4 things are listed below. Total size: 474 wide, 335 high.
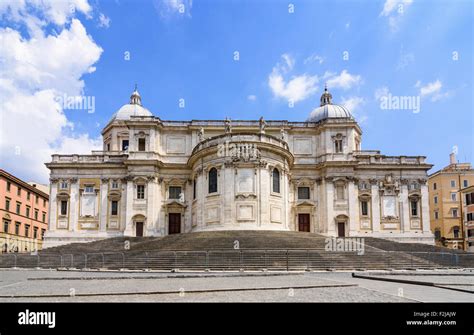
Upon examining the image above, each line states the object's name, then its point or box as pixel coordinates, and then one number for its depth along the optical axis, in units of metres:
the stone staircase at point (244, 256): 25.36
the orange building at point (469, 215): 58.90
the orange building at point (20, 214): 50.97
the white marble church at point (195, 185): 48.75
